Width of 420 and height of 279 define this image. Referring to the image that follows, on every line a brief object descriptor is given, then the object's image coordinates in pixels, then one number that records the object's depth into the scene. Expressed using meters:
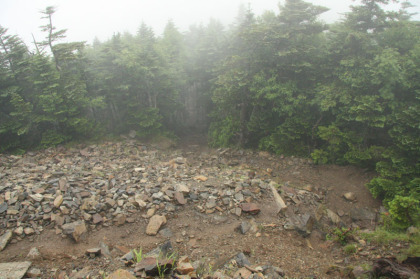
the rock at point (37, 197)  8.30
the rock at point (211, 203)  9.09
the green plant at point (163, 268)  5.15
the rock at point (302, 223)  8.38
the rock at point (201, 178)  11.29
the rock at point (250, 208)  8.92
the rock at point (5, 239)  6.72
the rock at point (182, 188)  9.58
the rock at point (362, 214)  10.11
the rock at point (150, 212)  8.45
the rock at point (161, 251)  6.35
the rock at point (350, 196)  11.43
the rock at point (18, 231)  7.17
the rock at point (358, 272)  5.39
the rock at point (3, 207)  7.76
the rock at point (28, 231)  7.22
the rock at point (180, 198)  9.05
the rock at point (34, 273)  5.75
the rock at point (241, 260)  6.30
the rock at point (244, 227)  8.01
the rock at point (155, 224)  7.78
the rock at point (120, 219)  8.08
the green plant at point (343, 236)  7.57
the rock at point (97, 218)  8.01
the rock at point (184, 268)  5.24
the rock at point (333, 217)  9.68
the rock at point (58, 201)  8.16
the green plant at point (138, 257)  6.06
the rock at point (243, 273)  5.46
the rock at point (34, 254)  6.43
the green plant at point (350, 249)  6.83
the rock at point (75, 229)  7.26
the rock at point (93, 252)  6.61
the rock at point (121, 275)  4.81
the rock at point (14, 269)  5.64
